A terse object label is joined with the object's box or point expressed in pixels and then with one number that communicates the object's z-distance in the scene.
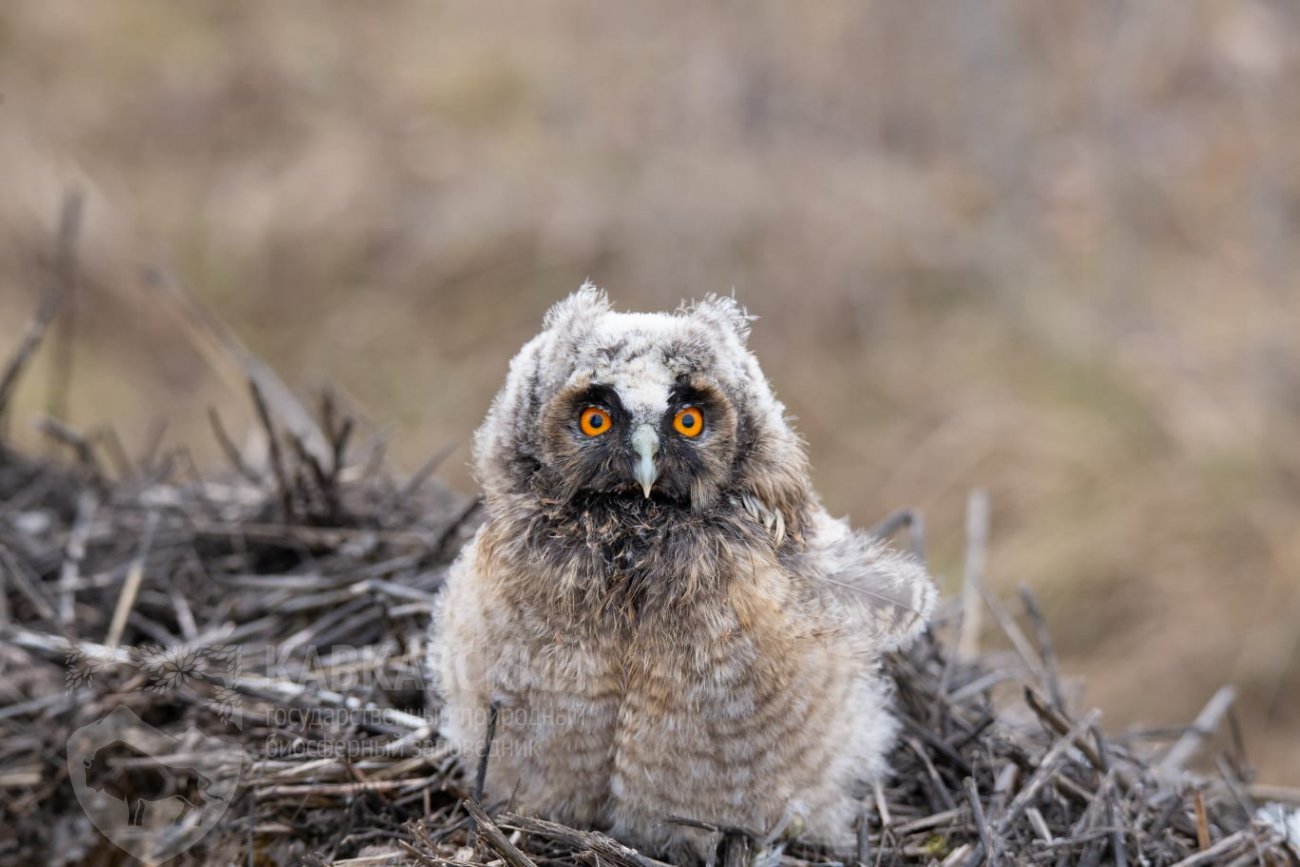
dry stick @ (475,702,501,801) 4.97
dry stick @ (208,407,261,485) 7.64
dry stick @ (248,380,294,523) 6.84
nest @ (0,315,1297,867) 5.37
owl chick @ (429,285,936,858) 5.03
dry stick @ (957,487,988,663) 7.45
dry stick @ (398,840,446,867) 4.76
